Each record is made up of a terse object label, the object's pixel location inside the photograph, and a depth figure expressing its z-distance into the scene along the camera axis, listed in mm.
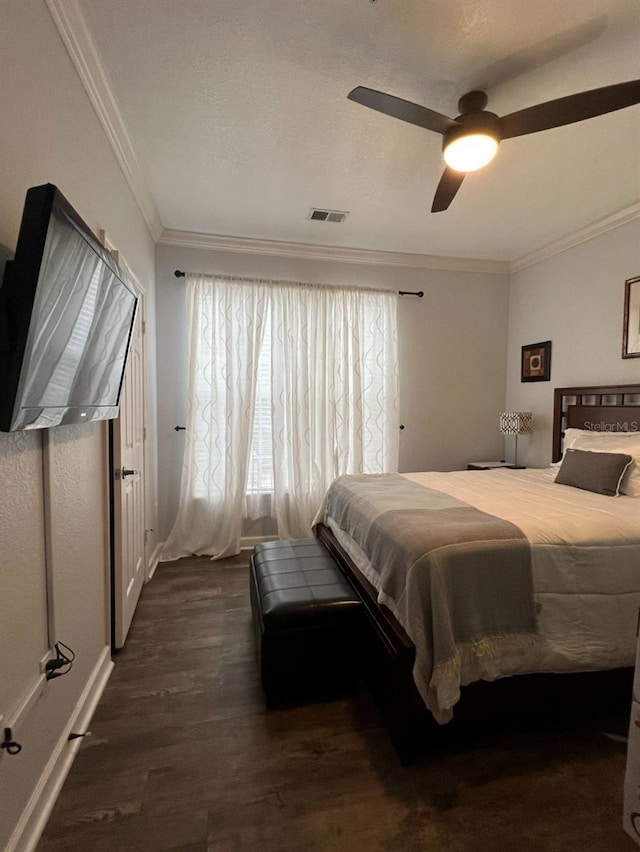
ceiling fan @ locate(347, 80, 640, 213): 1632
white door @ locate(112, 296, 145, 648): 2246
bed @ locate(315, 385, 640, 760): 1567
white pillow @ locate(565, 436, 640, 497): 2477
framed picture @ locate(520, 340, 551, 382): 3914
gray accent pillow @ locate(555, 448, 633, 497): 2482
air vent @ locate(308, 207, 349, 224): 3203
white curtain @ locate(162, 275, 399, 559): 3691
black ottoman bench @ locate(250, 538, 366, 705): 1871
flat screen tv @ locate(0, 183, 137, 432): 980
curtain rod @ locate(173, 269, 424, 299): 4152
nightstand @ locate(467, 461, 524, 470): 4094
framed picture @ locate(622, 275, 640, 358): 3035
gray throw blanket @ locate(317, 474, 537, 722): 1527
